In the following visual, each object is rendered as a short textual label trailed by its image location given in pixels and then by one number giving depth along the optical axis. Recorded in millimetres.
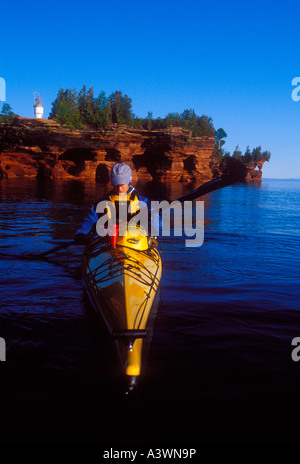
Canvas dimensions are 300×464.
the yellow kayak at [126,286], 3146
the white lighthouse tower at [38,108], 78438
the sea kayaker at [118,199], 5336
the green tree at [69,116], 40259
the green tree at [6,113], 36594
